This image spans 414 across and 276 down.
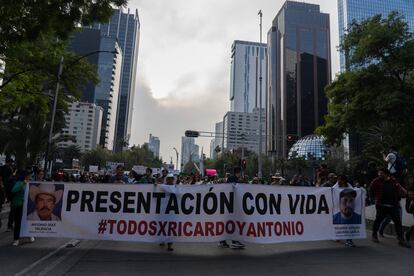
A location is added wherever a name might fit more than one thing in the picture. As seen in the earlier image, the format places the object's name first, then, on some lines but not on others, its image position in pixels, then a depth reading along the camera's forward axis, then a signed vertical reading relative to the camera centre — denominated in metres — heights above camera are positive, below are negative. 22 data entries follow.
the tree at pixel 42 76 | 16.80 +5.23
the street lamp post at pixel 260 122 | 37.59 +7.59
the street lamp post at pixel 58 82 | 17.52 +5.29
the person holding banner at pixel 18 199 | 8.59 -0.20
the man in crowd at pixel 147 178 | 12.39 +0.56
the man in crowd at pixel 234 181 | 8.58 +0.42
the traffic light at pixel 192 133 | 42.12 +6.81
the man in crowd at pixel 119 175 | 11.31 +0.55
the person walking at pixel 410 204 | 9.21 +0.05
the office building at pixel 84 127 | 169.45 +28.25
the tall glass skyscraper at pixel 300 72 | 94.44 +35.26
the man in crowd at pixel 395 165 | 11.84 +1.21
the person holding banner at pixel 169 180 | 9.07 +0.37
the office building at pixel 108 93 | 141.62 +39.65
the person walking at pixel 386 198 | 9.15 +0.16
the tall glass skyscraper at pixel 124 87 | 188.25 +52.26
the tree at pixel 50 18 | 9.34 +4.23
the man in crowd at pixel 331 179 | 10.77 +0.66
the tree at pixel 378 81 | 15.42 +5.12
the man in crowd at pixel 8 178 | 10.36 +0.33
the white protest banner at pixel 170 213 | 8.20 -0.36
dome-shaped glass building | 119.12 +17.39
